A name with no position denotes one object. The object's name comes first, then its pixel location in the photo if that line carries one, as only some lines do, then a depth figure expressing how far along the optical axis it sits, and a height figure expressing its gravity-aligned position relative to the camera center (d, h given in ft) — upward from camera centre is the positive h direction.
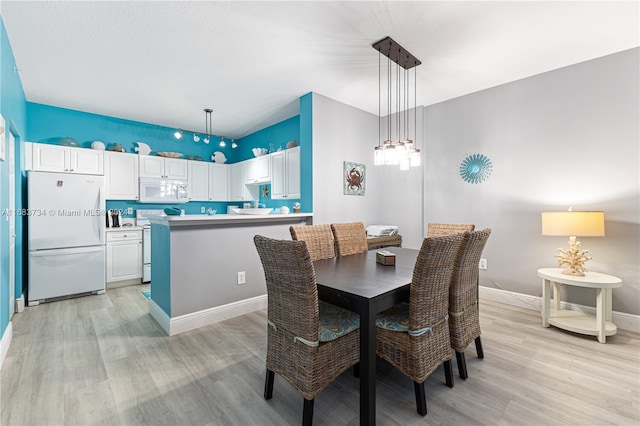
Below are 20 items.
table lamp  8.10 -0.55
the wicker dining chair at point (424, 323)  4.97 -2.15
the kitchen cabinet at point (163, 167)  14.84 +2.33
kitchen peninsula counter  8.57 -1.96
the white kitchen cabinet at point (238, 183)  17.07 +1.69
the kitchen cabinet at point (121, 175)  13.75 +1.72
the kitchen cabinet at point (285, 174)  12.73 +1.71
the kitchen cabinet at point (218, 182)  17.56 +1.79
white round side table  7.73 -2.87
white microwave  14.79 +1.06
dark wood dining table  4.46 -1.41
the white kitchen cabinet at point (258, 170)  14.82 +2.21
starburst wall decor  11.30 +1.72
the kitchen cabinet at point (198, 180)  16.69 +1.78
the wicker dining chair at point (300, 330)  4.60 -2.14
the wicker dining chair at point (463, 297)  5.88 -1.87
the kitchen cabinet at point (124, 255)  13.12 -2.14
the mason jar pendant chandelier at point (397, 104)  7.50 +4.67
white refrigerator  11.03 -1.02
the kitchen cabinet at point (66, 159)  12.10 +2.27
